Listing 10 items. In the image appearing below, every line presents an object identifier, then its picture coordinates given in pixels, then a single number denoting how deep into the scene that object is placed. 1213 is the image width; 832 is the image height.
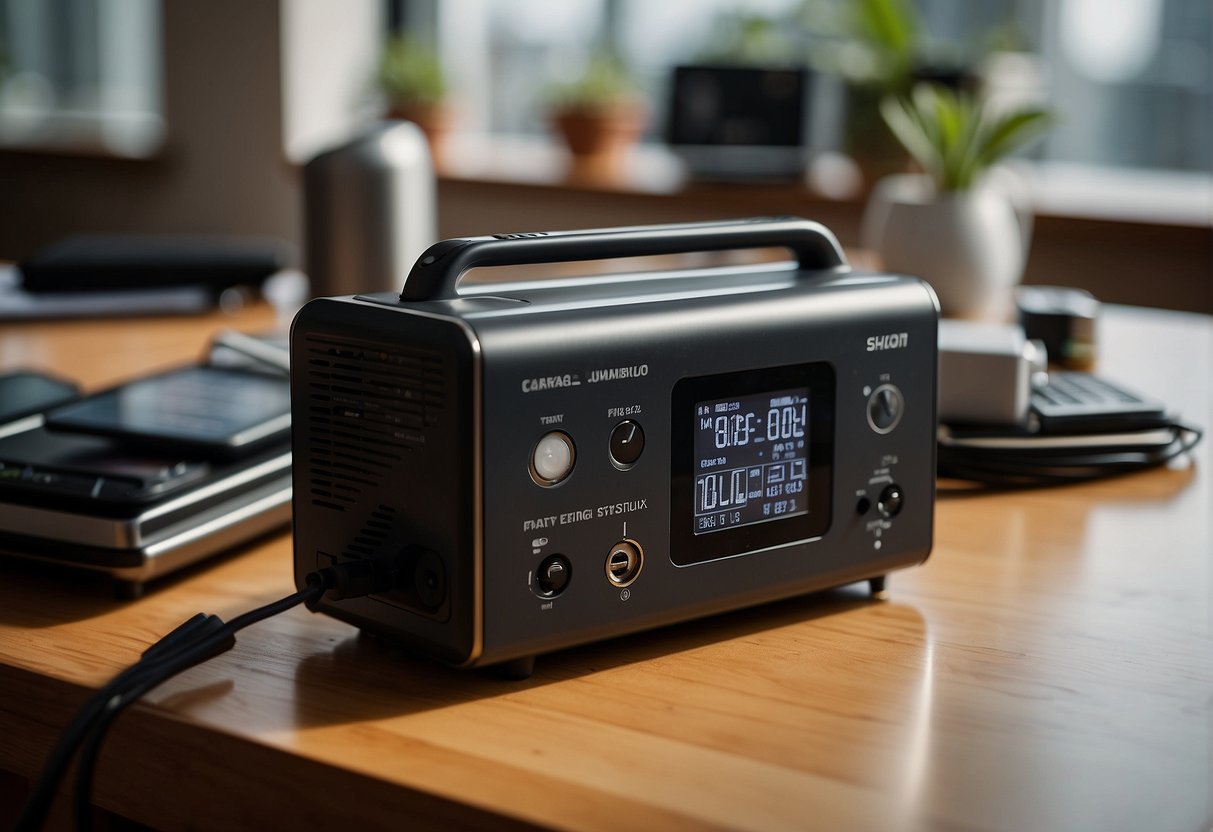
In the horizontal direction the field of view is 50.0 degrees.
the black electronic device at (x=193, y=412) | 0.78
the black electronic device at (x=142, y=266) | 1.61
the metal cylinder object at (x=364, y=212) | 1.26
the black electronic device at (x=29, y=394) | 0.86
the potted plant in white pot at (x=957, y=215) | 1.55
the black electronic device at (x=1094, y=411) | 0.98
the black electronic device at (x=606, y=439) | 0.56
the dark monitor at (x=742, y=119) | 2.68
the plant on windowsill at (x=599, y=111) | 2.92
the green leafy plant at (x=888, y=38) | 2.32
